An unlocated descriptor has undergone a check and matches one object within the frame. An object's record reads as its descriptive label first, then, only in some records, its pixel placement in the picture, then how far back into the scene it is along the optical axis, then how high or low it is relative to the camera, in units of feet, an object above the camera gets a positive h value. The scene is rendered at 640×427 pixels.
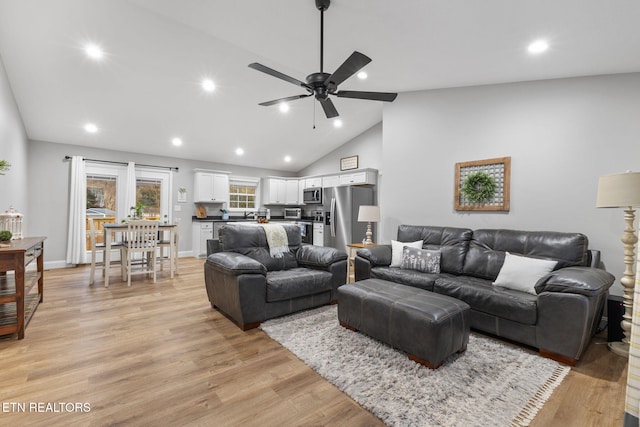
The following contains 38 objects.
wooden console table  7.70 -2.34
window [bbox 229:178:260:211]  24.31 +1.58
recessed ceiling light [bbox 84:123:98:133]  15.77 +4.61
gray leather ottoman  6.48 -2.63
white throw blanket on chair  11.27 -1.11
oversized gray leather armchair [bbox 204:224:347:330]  8.66 -2.18
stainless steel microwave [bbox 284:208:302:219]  24.53 -0.06
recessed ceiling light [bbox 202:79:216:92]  13.76 +6.23
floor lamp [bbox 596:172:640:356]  7.22 +0.28
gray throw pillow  10.67 -1.75
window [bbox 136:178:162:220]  19.95 +1.10
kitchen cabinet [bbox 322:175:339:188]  22.03 +2.52
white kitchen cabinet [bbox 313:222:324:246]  21.75 -1.61
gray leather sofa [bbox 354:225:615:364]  6.91 -2.12
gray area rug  5.21 -3.60
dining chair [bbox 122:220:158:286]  13.50 -1.41
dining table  13.35 -1.33
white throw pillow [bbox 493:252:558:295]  8.28 -1.70
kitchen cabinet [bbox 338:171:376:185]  19.94 +2.53
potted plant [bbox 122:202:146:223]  15.19 -0.14
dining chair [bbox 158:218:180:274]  15.07 -1.83
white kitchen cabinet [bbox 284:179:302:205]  25.60 +1.93
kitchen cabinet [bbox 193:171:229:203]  21.65 +1.89
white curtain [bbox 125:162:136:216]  18.93 +1.54
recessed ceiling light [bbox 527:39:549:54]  8.45 +5.16
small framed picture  21.67 +3.92
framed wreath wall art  11.53 +1.27
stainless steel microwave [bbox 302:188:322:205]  22.74 +1.38
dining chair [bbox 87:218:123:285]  13.34 -1.88
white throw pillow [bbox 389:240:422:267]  11.48 -1.47
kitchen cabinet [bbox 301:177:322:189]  23.63 +2.56
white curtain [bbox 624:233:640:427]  2.46 -1.37
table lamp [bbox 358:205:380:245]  14.38 -0.08
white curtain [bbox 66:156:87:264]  16.99 -0.33
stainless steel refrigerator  19.43 -0.07
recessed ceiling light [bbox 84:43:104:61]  10.78 +6.16
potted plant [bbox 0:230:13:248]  8.27 -0.86
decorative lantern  9.40 -0.48
